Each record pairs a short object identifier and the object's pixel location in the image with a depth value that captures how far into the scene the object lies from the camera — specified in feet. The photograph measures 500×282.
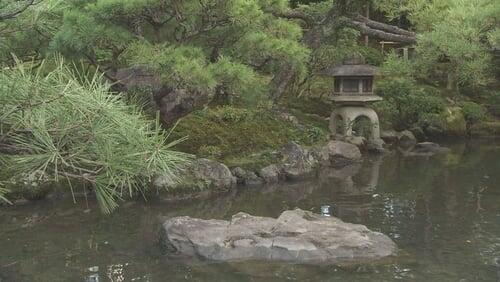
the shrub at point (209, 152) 40.52
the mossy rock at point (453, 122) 63.36
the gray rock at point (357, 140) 53.02
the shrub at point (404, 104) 59.52
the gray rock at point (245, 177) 40.42
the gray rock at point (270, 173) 41.16
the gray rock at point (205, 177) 36.50
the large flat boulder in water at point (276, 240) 24.26
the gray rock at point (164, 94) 32.40
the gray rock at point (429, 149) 54.34
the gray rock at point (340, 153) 47.75
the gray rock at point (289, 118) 48.26
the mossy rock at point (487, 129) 64.49
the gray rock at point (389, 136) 57.88
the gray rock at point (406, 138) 58.18
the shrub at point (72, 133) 12.96
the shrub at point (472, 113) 63.72
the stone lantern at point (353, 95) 51.75
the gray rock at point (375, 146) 53.67
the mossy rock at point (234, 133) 41.34
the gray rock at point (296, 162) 42.35
